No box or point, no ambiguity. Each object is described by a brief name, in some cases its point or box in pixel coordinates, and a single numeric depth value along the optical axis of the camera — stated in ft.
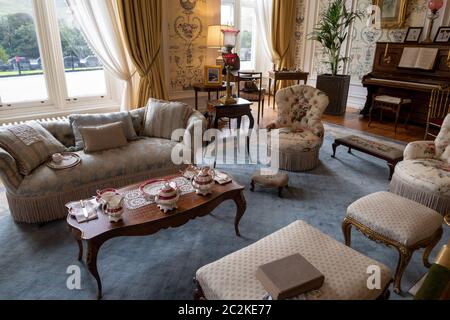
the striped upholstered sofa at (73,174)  7.91
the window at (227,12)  21.31
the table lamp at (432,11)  15.40
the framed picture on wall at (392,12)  17.31
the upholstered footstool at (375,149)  10.97
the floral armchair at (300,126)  11.72
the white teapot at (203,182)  7.06
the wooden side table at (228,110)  11.92
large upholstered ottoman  4.54
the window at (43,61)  11.89
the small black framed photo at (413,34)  16.82
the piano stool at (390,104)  16.14
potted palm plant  18.11
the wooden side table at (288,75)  18.89
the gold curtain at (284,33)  21.50
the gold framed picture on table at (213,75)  15.10
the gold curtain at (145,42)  13.17
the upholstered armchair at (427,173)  8.38
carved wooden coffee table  5.76
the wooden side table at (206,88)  15.35
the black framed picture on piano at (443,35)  15.65
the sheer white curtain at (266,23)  21.50
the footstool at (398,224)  6.01
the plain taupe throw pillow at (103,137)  9.39
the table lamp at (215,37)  13.48
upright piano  15.29
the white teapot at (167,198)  6.40
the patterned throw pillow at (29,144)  8.05
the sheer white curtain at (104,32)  12.36
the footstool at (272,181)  9.85
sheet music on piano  15.57
